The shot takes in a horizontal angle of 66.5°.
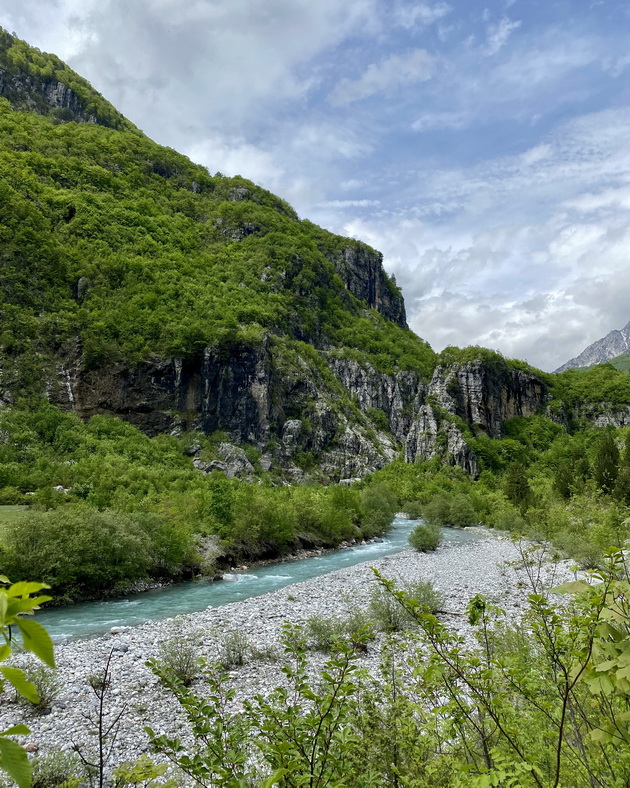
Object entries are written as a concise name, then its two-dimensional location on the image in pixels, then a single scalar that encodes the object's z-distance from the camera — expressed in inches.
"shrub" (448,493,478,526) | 2454.5
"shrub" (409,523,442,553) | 1583.4
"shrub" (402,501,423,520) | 2874.0
